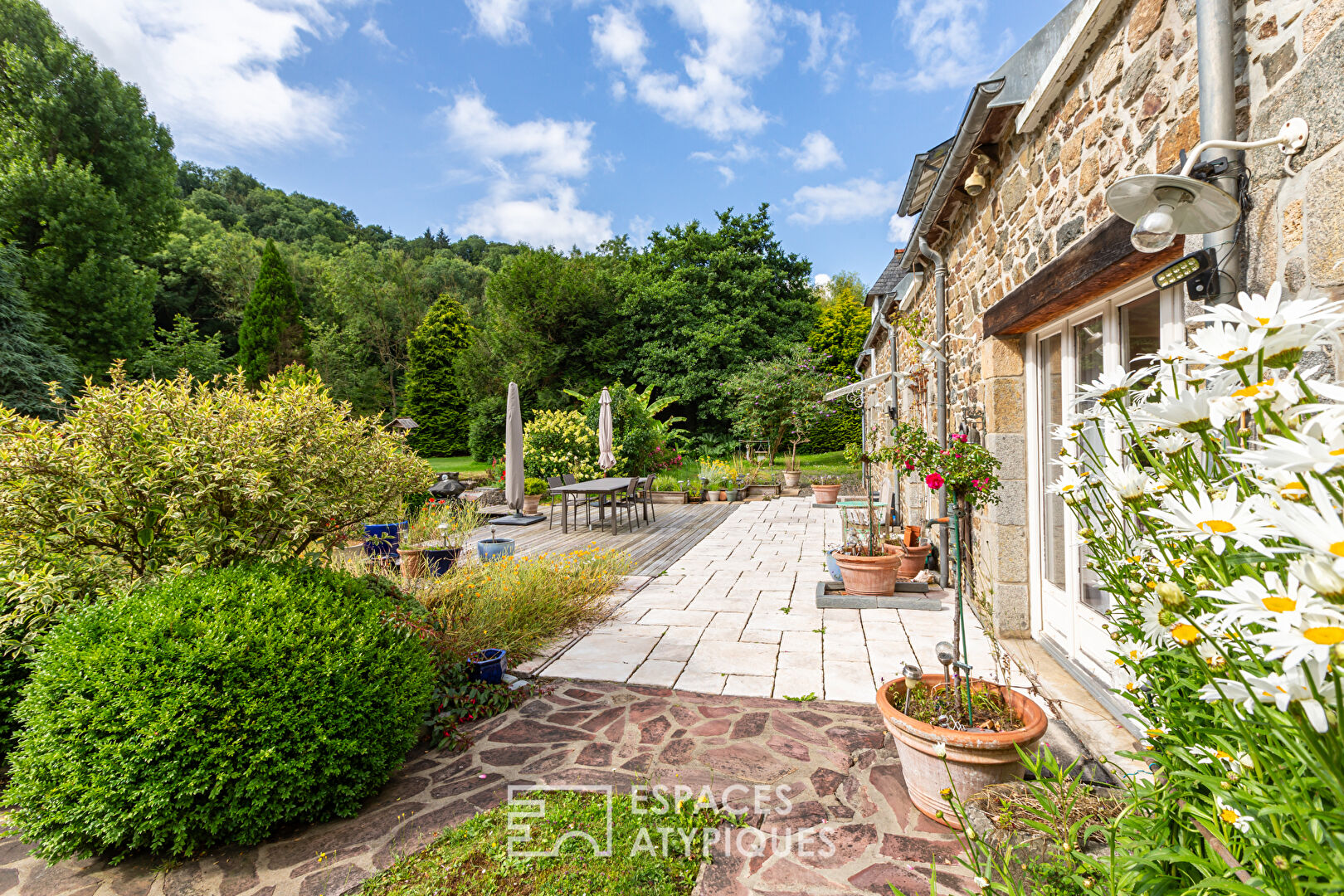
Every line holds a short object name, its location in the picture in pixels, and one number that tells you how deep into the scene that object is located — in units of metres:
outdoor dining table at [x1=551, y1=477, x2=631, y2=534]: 8.80
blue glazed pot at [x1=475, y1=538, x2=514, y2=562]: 6.13
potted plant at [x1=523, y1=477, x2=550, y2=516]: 11.36
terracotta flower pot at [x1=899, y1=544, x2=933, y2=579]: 5.57
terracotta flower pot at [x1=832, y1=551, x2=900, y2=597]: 5.05
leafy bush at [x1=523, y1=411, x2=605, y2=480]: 12.45
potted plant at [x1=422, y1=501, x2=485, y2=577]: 5.87
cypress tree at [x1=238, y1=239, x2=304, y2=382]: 20.92
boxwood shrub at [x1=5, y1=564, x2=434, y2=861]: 2.03
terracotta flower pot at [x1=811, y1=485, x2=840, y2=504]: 11.78
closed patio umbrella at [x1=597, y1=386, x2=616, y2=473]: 10.59
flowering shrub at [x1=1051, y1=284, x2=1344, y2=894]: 0.57
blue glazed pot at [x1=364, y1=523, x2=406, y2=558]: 5.66
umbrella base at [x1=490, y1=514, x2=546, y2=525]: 9.88
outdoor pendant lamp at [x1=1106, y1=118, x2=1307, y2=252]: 1.56
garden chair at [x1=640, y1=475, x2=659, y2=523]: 10.13
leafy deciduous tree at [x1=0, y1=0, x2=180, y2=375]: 12.23
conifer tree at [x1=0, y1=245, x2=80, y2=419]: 9.25
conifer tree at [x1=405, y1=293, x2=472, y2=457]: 23.81
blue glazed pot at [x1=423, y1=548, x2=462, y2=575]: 5.86
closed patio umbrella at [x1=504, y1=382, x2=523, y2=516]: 8.06
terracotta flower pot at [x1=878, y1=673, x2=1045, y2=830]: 2.13
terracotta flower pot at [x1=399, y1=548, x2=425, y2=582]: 5.93
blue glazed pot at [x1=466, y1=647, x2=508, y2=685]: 3.43
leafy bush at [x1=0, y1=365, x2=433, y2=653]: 2.47
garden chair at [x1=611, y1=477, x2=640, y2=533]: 9.37
